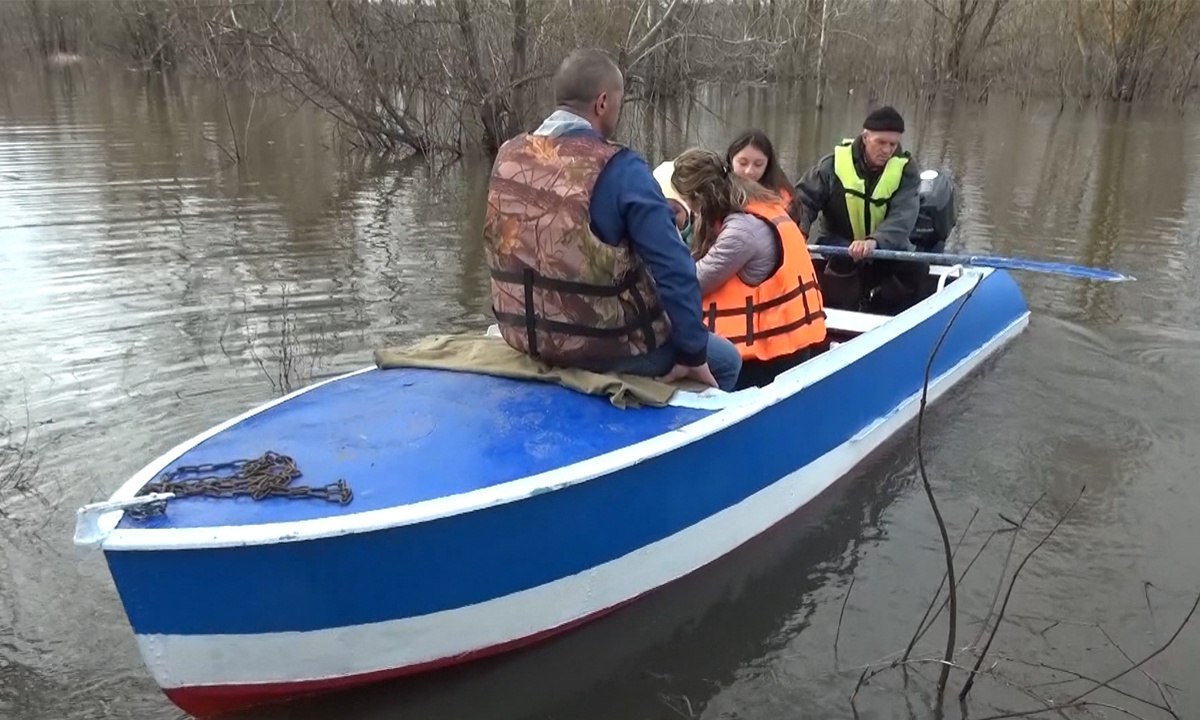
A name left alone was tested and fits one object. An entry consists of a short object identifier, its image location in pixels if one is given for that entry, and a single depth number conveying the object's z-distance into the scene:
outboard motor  6.26
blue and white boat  2.49
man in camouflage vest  3.06
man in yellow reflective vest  5.64
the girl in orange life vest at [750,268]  3.93
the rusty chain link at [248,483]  2.65
